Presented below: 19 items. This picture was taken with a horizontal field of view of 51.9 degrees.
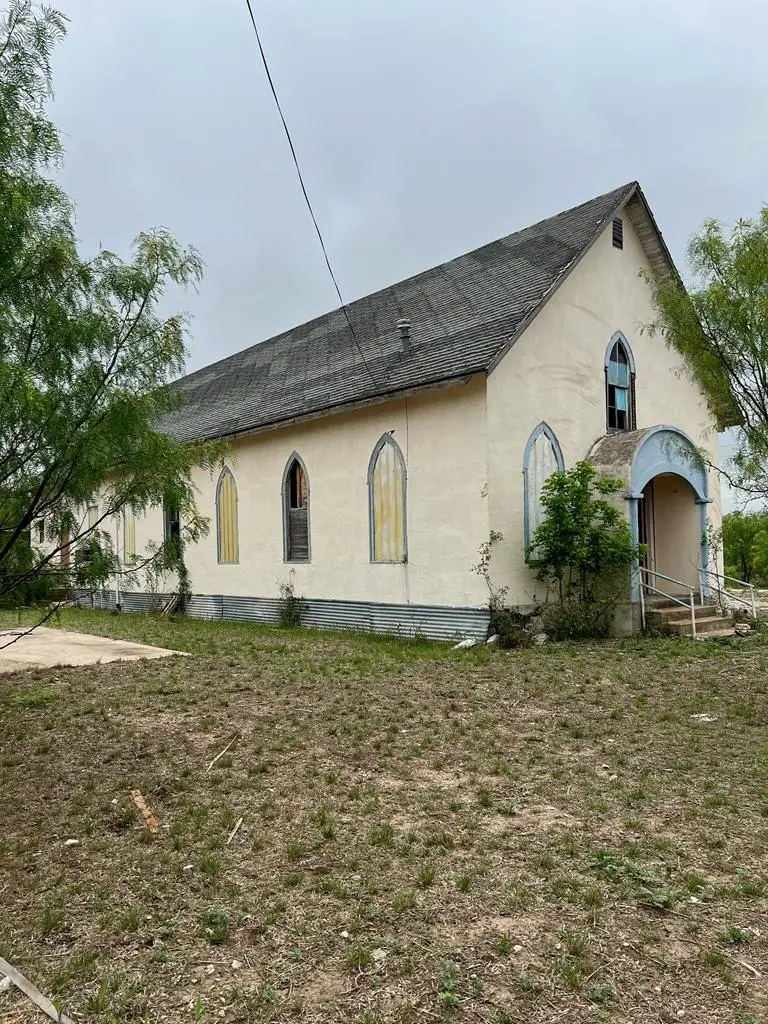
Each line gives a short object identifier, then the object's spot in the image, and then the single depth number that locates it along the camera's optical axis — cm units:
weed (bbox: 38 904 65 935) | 377
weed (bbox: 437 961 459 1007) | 310
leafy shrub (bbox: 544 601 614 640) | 1298
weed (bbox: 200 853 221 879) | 436
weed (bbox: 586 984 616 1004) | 309
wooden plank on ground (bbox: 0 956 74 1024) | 306
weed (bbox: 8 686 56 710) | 878
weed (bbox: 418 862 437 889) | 411
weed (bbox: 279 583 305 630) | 1648
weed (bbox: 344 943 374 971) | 338
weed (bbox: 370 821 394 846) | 469
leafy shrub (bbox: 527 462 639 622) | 1263
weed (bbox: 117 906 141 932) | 375
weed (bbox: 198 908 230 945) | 363
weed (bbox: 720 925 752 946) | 348
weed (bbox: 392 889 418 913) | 386
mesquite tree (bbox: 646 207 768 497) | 785
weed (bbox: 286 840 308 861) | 452
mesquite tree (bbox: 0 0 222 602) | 536
